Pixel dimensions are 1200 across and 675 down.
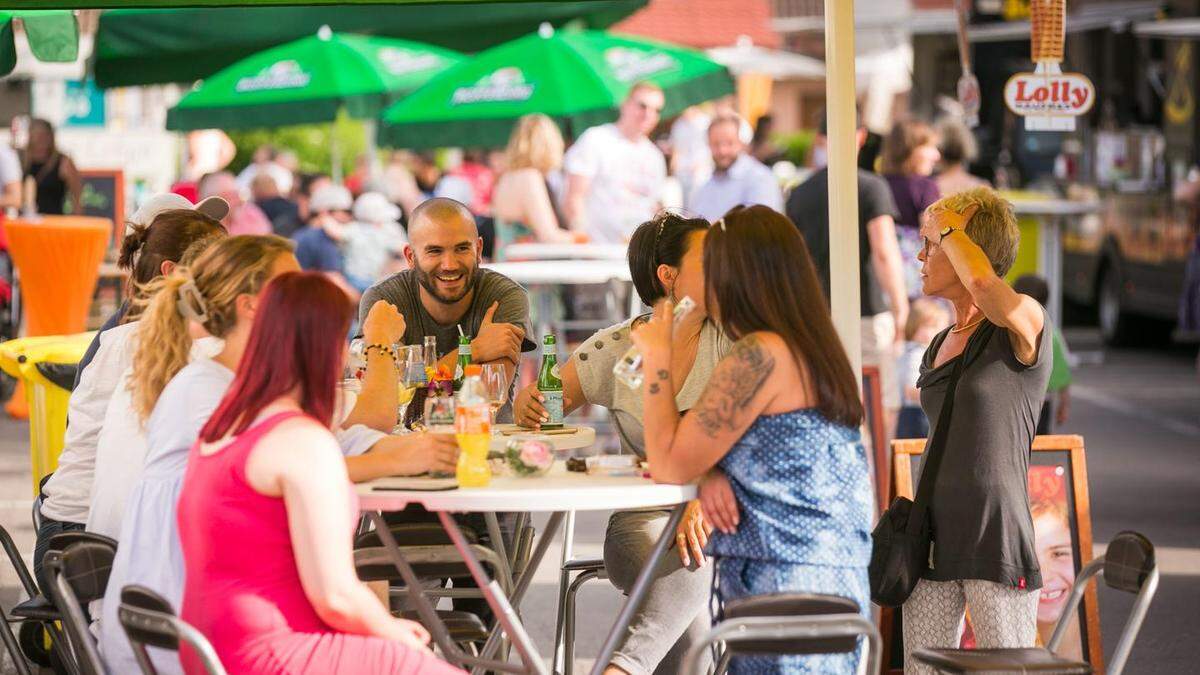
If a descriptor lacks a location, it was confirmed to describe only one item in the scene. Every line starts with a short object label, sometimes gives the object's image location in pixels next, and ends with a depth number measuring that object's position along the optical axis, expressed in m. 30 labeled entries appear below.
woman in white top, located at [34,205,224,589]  8.55
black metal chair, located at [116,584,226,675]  5.89
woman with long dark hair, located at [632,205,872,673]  6.91
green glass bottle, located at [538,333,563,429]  9.03
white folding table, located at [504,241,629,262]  19.89
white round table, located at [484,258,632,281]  18.58
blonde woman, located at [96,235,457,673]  6.72
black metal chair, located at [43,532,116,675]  6.74
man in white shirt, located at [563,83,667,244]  20.92
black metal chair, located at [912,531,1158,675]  6.82
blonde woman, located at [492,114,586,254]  21.08
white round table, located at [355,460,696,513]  6.86
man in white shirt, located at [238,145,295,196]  32.65
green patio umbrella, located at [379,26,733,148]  22.68
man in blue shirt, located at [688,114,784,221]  19.57
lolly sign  11.85
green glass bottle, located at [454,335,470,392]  9.25
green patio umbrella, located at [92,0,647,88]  21.80
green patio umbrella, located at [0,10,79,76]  13.26
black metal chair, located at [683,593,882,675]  6.30
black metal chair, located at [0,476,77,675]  7.83
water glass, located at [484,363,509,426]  9.06
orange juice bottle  7.14
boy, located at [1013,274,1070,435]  14.12
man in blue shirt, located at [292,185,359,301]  24.44
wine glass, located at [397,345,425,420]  9.14
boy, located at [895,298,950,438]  14.37
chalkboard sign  27.76
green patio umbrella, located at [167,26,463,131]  24.65
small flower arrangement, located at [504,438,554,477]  7.35
